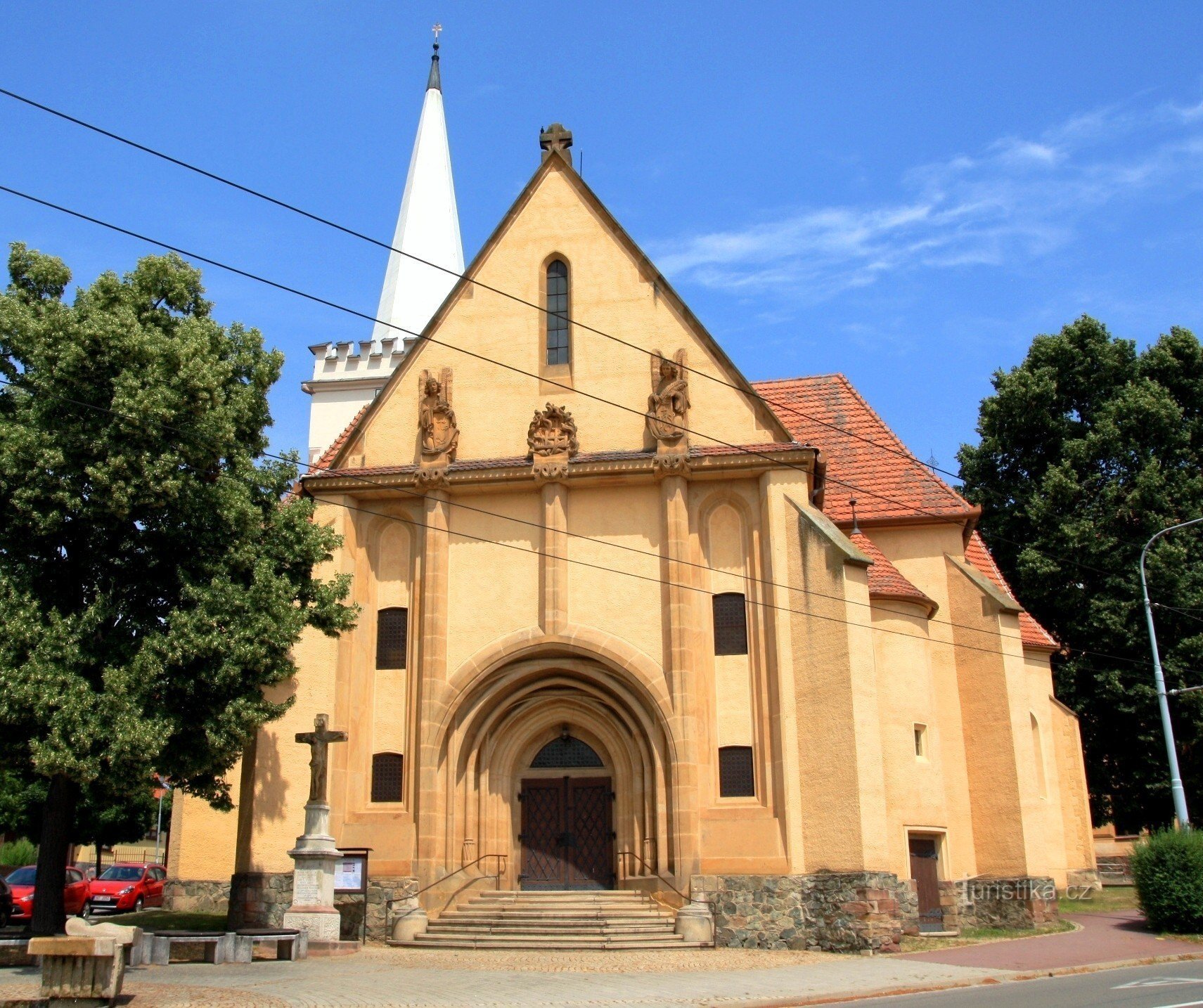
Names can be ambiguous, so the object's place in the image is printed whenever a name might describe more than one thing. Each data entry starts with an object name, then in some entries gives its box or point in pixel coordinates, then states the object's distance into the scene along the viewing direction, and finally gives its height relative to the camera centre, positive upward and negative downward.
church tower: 42.75 +17.79
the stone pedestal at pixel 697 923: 20.09 -1.66
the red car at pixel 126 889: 30.61 -1.42
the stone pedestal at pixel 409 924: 20.66 -1.63
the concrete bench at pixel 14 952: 16.53 -1.58
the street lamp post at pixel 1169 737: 24.64 +1.50
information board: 20.75 -0.76
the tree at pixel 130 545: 17.16 +4.34
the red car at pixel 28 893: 26.00 -1.31
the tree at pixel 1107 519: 34.41 +8.55
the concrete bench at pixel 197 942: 17.02 -1.57
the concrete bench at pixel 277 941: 17.70 -1.65
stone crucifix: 20.59 +1.33
